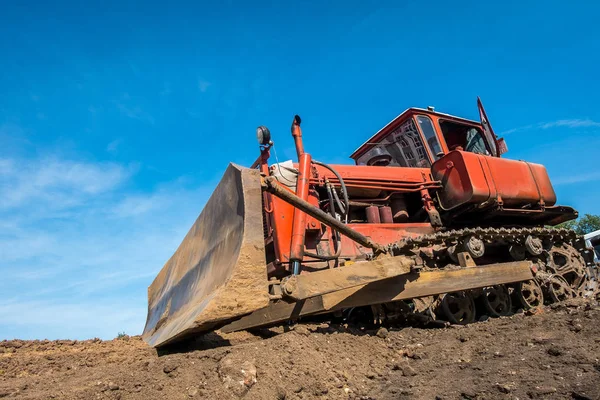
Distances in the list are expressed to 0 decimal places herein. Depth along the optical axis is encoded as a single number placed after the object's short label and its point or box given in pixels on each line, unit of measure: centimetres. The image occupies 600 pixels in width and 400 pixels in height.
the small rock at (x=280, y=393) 272
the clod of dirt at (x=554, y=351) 318
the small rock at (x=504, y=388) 268
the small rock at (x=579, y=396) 244
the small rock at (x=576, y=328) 371
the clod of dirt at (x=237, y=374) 275
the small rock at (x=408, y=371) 328
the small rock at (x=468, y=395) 269
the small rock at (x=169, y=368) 300
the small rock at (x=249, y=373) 282
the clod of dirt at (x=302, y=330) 380
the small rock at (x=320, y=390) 287
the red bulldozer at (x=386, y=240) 331
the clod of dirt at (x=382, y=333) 409
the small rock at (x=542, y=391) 258
